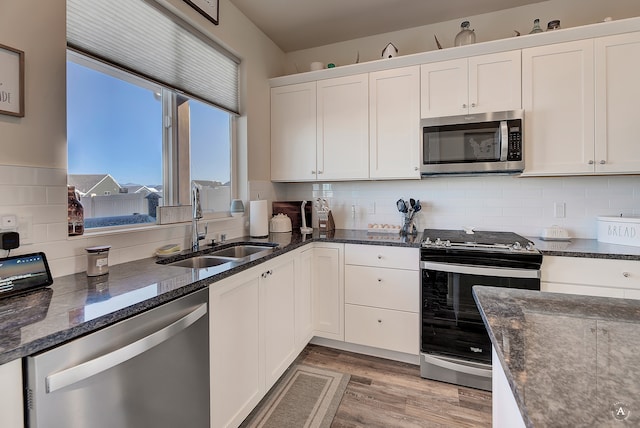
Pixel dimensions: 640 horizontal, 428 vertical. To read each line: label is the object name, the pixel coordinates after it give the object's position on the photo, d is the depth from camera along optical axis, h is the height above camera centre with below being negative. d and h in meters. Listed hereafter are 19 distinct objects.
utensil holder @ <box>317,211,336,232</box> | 2.93 -0.08
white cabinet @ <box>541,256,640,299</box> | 1.84 -0.40
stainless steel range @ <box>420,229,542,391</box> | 1.98 -0.56
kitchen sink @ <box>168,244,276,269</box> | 1.84 -0.29
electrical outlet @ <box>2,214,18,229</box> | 1.18 -0.02
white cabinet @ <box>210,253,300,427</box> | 1.46 -0.68
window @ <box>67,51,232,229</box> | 1.56 +0.42
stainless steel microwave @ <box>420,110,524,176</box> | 2.24 +0.51
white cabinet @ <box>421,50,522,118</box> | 2.29 +0.97
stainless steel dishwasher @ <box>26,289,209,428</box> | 0.82 -0.51
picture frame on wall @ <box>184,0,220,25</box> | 2.05 +1.42
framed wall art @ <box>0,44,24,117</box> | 1.17 +0.52
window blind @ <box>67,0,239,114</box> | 1.51 +0.99
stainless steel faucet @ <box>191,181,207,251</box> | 1.98 -0.02
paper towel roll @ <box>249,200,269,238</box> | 2.61 -0.04
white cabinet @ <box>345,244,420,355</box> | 2.30 -0.66
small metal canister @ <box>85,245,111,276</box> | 1.38 -0.21
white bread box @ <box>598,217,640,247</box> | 2.03 -0.14
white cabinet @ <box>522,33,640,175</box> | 2.08 +0.73
